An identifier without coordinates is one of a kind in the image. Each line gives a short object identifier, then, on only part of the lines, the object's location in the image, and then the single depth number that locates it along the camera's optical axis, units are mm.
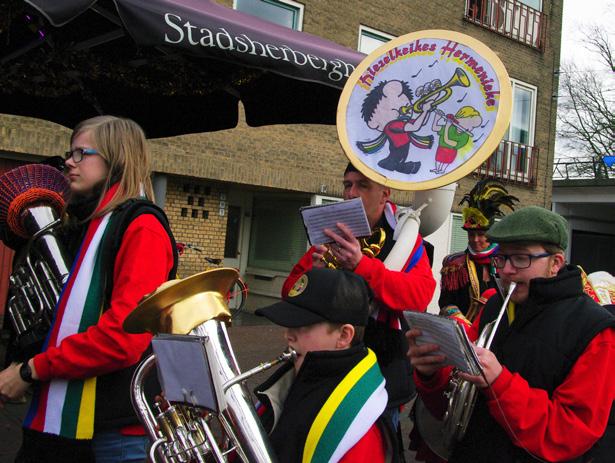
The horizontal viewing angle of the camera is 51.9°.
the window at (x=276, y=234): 11891
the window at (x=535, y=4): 15312
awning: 2859
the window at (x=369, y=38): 11523
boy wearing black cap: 1749
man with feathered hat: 4734
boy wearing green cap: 1901
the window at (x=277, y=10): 10172
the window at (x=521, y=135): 14750
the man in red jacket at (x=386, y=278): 2498
